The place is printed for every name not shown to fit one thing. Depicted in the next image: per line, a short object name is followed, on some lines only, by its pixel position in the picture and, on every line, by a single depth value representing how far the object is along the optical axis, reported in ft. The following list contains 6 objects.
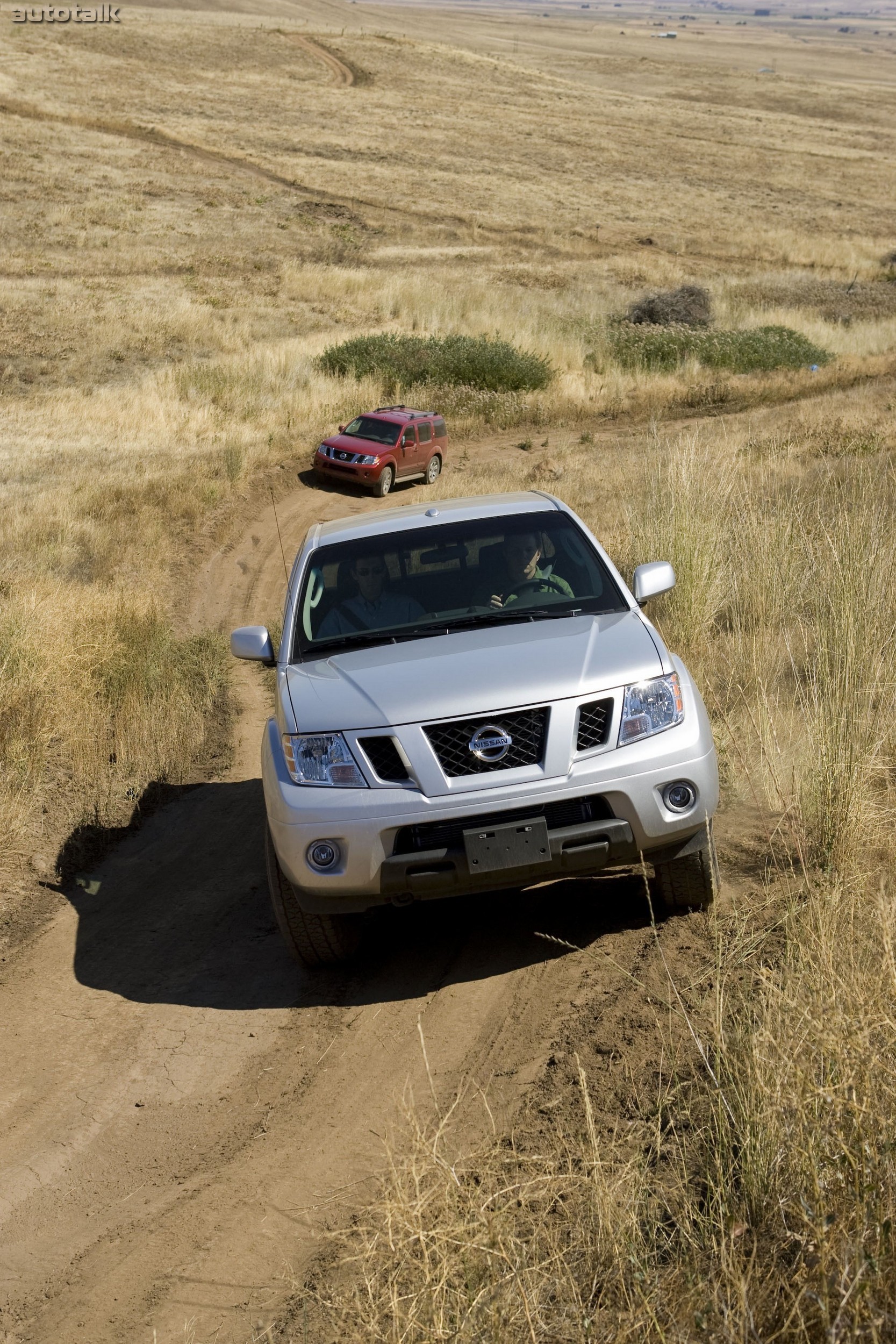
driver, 18.66
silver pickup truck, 14.49
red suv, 66.08
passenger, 18.44
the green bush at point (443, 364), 91.50
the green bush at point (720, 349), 101.40
